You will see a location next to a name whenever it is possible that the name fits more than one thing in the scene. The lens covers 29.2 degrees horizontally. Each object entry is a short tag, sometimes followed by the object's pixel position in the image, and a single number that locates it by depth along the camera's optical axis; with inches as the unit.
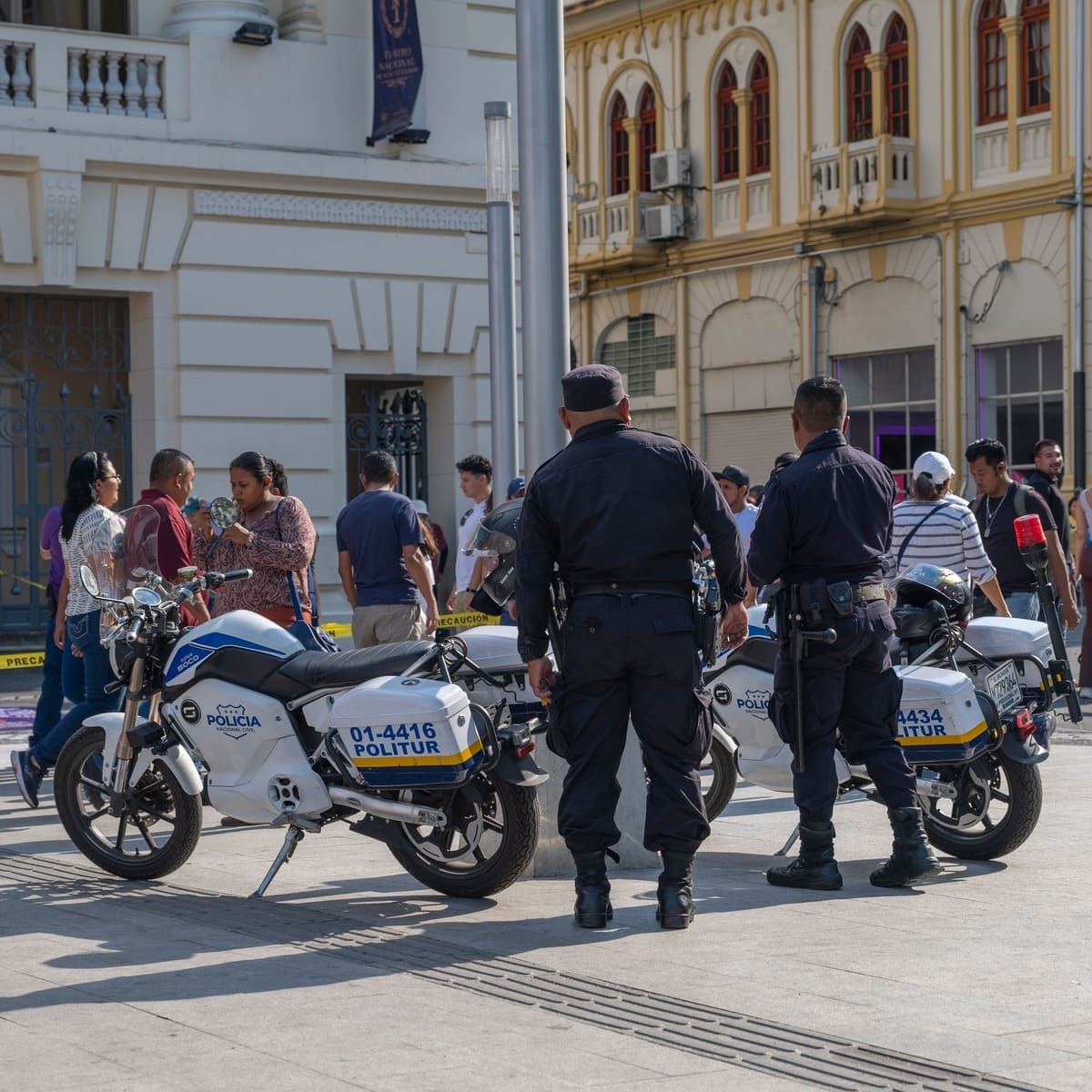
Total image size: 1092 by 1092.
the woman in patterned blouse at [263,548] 372.5
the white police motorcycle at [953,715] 314.7
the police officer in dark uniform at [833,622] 293.6
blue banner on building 699.4
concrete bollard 315.9
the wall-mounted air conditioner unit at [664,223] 1365.7
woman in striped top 382.9
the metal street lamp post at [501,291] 451.8
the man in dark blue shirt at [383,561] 427.5
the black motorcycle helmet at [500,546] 305.4
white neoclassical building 671.1
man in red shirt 390.9
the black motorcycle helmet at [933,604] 329.4
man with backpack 482.3
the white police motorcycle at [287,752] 287.4
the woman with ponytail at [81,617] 393.1
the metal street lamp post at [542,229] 334.0
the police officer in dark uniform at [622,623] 269.0
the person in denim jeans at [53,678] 422.0
